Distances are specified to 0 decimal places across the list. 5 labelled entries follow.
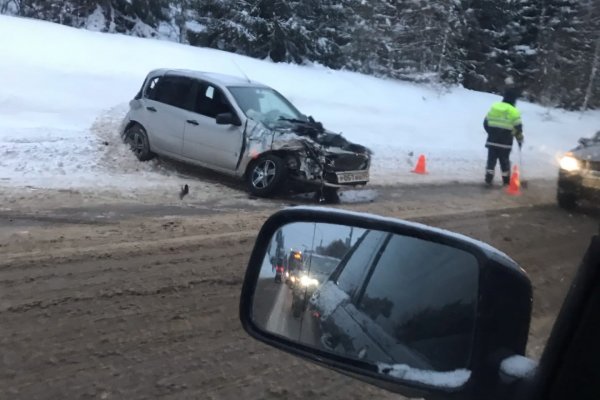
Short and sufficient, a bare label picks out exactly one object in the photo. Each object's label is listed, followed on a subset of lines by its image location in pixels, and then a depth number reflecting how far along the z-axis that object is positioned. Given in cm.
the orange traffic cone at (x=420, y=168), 1441
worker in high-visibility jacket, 1305
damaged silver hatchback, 954
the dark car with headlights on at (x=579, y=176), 1005
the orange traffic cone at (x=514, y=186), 1275
